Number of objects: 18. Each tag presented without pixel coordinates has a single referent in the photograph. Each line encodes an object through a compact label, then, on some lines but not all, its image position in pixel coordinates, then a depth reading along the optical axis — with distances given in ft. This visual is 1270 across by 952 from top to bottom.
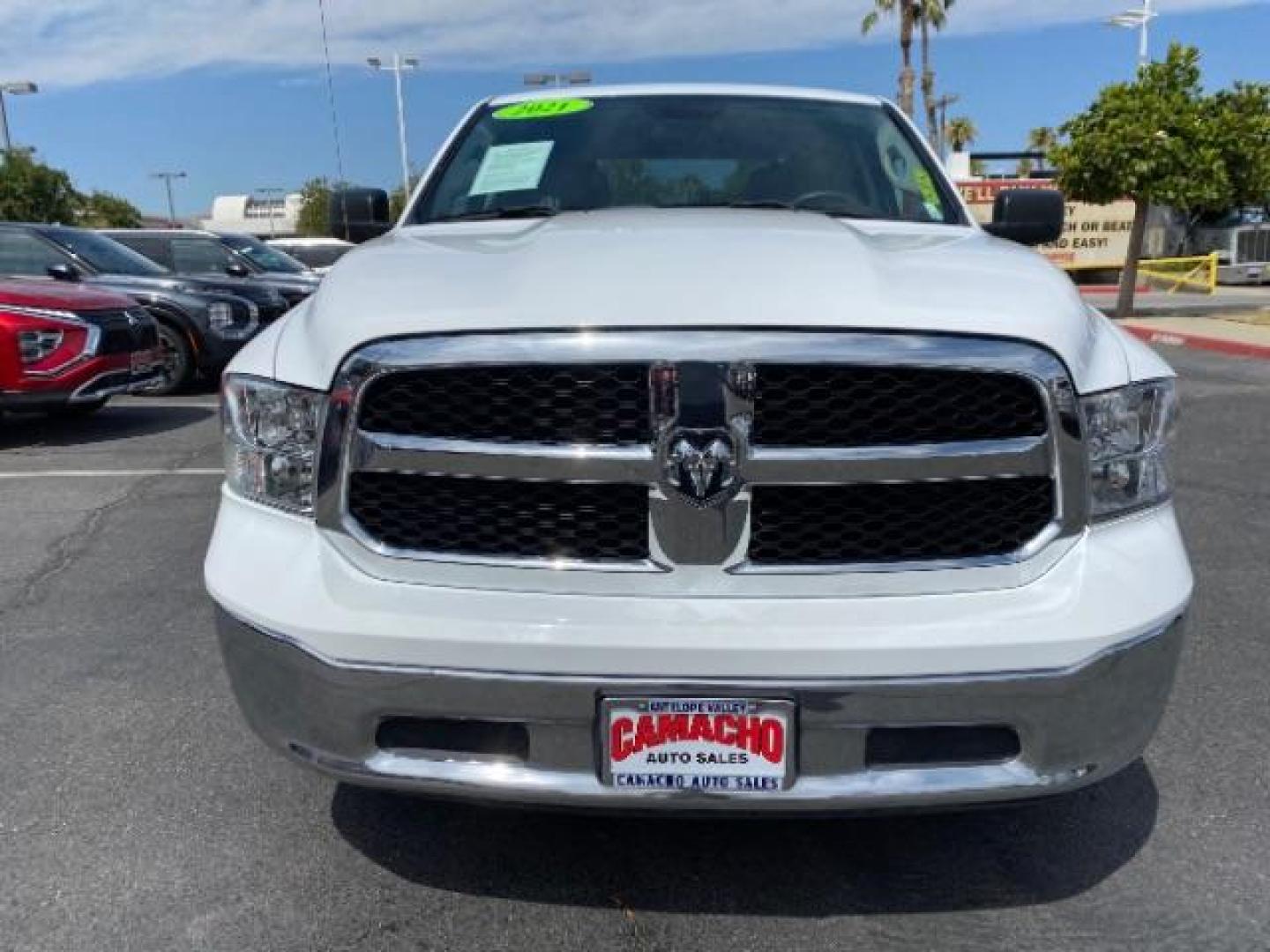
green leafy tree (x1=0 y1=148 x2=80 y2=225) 126.62
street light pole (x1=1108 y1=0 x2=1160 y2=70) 104.37
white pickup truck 6.54
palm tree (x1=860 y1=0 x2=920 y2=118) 111.75
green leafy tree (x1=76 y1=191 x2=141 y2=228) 182.19
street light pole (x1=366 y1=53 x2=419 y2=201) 117.97
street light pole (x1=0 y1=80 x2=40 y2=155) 118.18
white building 298.35
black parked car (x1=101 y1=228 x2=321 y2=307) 43.52
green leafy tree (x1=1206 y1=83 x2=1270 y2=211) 60.90
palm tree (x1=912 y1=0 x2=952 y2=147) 117.80
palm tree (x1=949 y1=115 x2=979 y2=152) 243.60
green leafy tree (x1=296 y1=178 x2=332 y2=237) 215.04
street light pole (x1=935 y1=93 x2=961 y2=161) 163.19
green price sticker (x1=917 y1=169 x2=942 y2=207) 11.85
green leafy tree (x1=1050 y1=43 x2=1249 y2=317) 60.39
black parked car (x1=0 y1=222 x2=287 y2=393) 32.48
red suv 24.85
